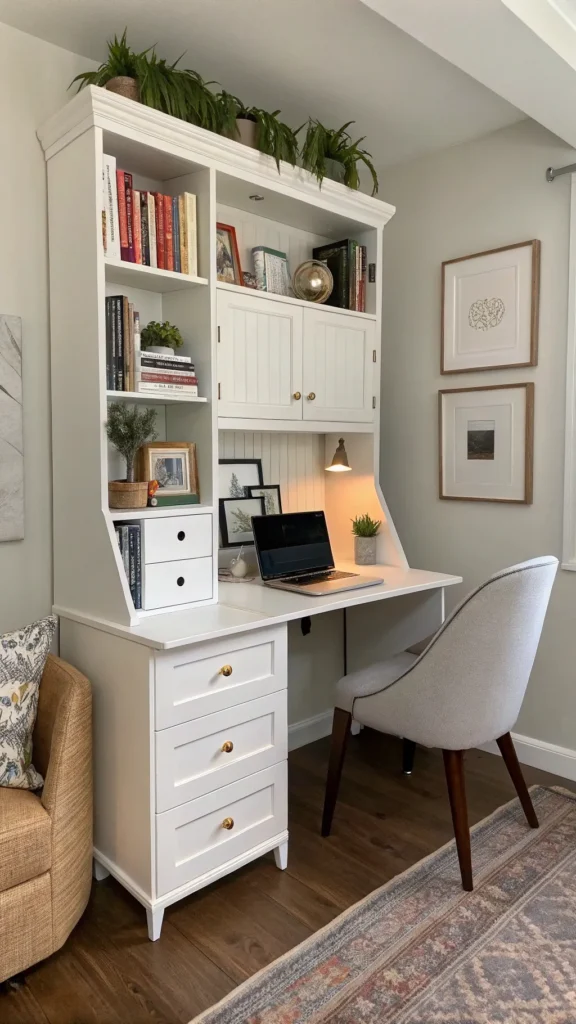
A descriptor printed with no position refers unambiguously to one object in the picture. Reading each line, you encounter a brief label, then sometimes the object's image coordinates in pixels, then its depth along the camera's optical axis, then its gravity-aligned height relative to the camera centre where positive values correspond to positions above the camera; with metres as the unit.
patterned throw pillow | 1.76 -0.62
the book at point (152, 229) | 2.04 +0.69
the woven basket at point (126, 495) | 2.01 -0.10
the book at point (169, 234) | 2.07 +0.69
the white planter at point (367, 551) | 2.81 -0.36
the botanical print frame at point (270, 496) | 2.77 -0.14
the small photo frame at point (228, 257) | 2.39 +0.72
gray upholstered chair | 1.90 -0.62
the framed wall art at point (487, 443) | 2.76 +0.09
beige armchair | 1.61 -0.92
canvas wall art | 2.04 +0.09
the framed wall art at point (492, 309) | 2.71 +0.63
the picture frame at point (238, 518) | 2.64 -0.22
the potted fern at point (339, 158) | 2.48 +1.11
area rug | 1.58 -1.25
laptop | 2.43 -0.34
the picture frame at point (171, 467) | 2.11 -0.02
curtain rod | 2.54 +1.09
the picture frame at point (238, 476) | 2.65 -0.05
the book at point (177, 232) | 2.09 +0.70
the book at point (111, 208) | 1.90 +0.70
